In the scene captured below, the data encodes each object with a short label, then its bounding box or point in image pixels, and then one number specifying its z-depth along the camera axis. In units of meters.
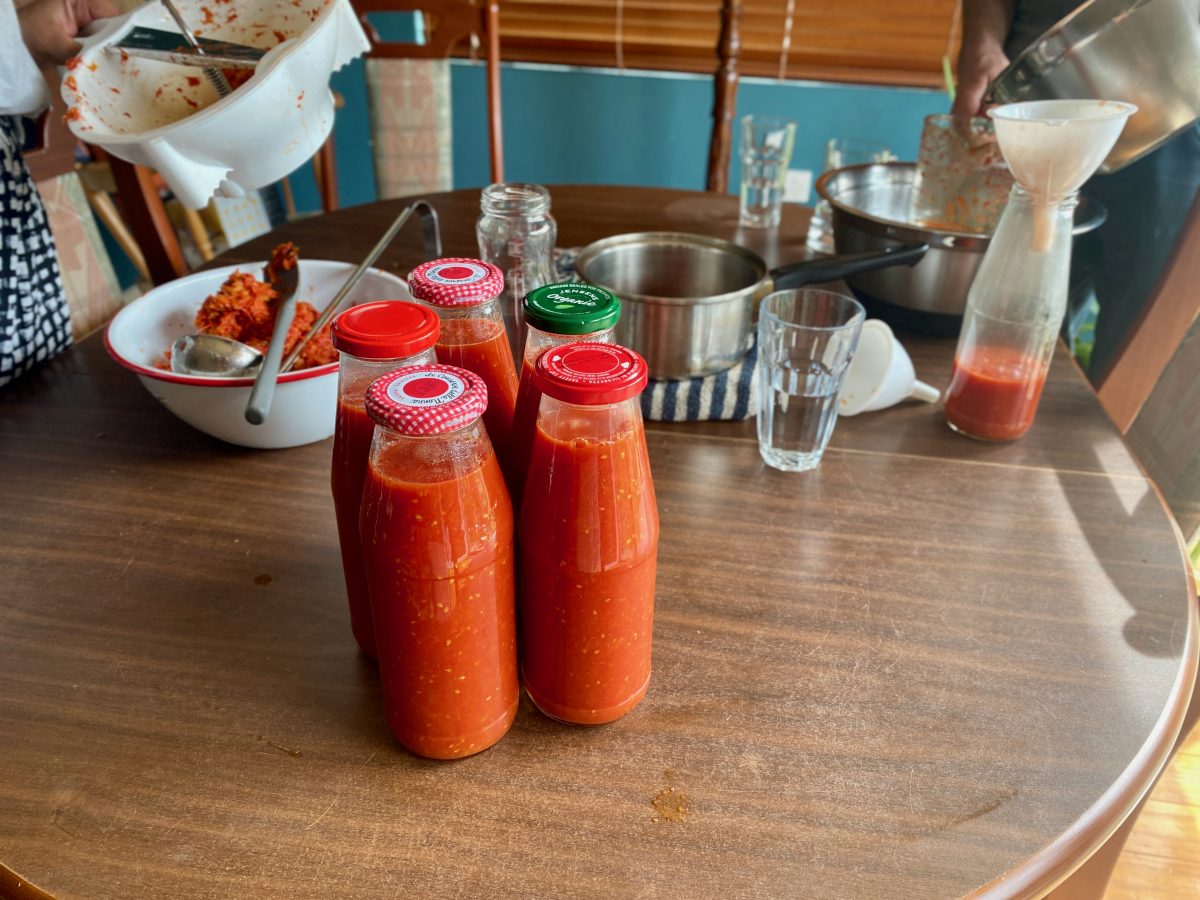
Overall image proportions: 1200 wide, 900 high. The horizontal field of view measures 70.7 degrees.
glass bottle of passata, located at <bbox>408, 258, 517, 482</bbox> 0.54
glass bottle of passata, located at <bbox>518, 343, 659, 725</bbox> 0.46
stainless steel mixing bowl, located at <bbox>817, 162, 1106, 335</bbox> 1.00
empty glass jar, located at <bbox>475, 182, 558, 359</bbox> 0.86
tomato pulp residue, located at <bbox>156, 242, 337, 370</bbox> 0.89
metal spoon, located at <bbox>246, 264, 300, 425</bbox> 0.70
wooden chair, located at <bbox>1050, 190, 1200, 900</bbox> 1.17
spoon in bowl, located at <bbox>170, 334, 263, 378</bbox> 0.83
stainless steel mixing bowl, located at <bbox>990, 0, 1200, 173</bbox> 0.85
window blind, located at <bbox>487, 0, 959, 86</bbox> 2.60
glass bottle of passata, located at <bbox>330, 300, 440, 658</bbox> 0.49
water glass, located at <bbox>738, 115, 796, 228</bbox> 1.42
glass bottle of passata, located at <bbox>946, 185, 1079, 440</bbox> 0.83
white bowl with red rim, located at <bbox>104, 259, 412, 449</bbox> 0.77
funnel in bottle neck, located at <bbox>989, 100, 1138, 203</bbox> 0.73
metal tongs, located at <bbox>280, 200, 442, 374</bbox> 0.81
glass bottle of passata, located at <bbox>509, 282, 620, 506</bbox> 0.50
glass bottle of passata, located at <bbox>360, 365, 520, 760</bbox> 0.44
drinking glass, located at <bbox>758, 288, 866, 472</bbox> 0.83
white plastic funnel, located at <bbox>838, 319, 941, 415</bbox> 0.92
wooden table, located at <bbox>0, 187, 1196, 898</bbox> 0.48
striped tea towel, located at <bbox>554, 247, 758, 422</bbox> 0.91
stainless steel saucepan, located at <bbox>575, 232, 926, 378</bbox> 0.87
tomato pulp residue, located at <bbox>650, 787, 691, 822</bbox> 0.51
